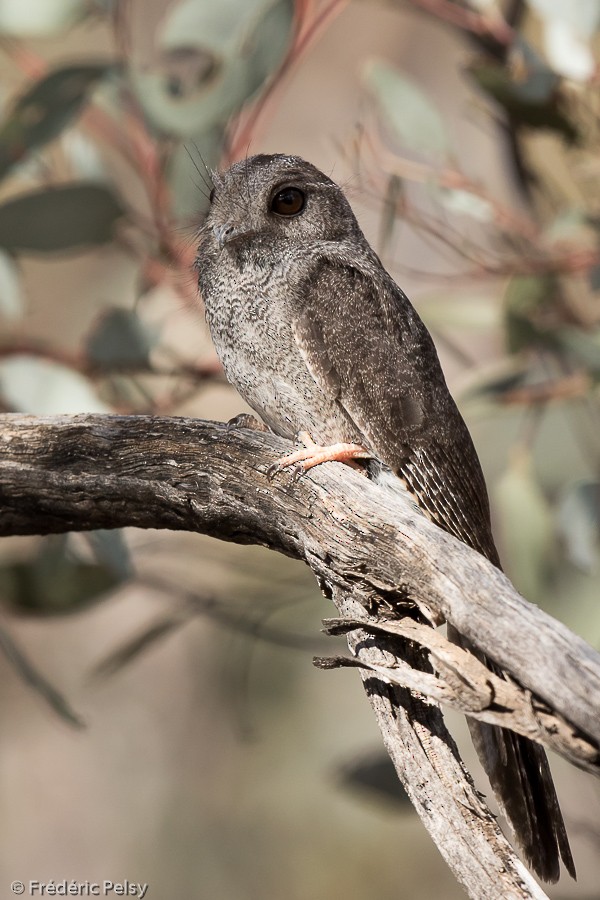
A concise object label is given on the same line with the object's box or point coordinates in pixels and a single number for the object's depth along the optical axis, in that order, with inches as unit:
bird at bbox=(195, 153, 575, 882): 193.5
